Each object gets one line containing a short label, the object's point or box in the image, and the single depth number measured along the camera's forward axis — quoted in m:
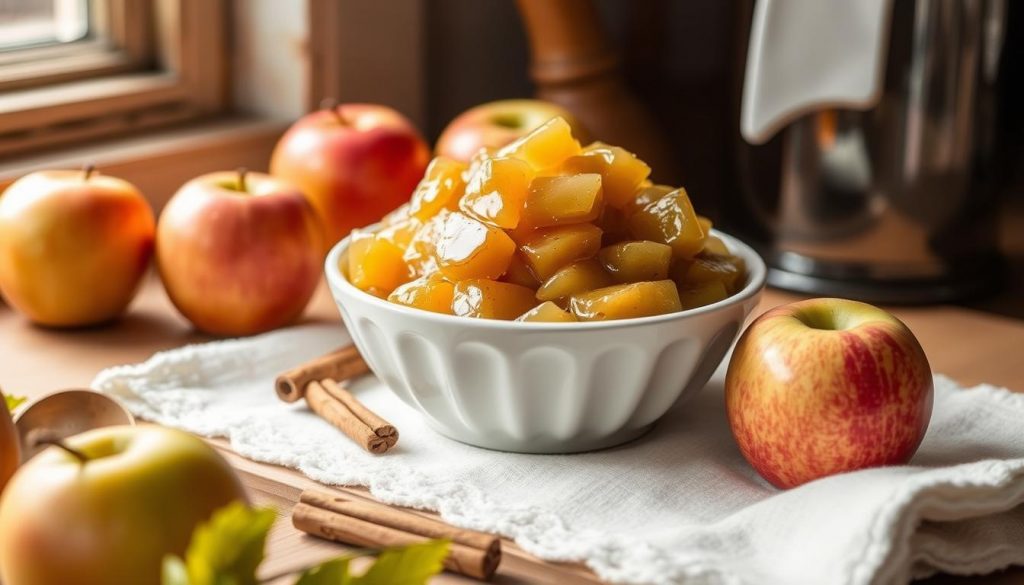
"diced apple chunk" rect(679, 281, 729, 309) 0.89
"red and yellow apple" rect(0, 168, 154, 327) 1.02
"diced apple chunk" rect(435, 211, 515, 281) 0.87
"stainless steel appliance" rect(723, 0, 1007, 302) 1.04
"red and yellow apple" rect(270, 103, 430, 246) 1.13
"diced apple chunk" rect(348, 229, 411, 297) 0.90
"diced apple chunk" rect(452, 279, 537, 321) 0.86
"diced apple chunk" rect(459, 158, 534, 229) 0.87
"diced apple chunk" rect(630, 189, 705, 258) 0.88
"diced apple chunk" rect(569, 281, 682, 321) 0.86
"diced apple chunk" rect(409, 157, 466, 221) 0.90
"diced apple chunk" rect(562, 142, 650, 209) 0.89
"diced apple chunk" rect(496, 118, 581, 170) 0.89
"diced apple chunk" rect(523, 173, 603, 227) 0.87
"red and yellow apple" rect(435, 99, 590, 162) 1.14
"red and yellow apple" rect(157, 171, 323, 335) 1.03
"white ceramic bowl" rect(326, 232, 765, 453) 0.86
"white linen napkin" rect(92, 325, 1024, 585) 0.80
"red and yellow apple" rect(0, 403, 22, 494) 0.82
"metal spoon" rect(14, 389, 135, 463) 0.87
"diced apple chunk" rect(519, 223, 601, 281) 0.87
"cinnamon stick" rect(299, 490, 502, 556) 0.82
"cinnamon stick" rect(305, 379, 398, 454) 0.90
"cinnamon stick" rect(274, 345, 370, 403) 0.95
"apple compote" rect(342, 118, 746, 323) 0.87
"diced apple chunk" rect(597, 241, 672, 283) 0.87
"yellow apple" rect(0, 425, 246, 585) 0.76
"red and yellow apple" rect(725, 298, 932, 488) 0.84
